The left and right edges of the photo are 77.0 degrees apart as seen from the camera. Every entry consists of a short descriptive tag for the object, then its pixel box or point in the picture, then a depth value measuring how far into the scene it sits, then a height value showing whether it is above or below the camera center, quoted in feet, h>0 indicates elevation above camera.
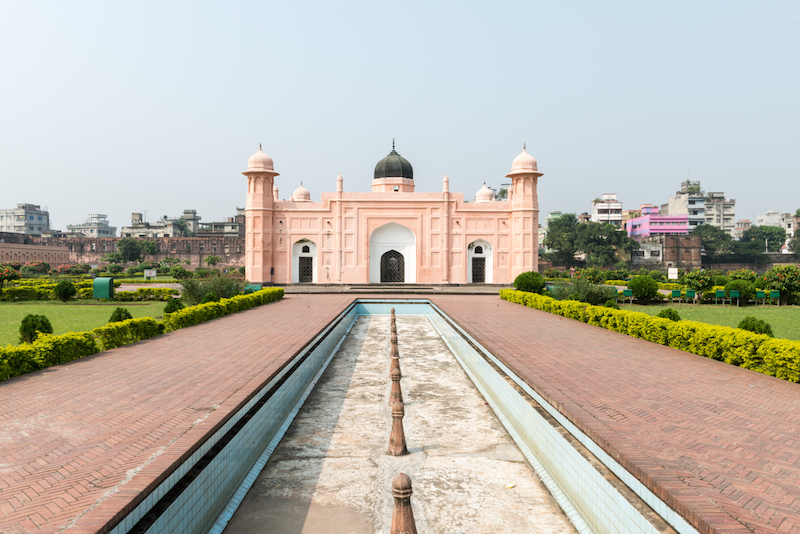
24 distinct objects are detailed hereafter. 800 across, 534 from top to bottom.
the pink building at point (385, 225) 81.66 +7.07
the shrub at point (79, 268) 122.40 +0.86
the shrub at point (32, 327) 25.94 -2.92
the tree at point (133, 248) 188.68 +8.94
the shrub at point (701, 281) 61.41 -0.93
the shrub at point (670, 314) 29.76 -2.46
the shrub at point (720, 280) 62.90 -0.83
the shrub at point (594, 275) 63.09 -0.25
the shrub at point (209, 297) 43.42 -2.18
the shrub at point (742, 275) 67.16 -0.21
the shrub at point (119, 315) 29.48 -2.61
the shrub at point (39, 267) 120.53 +1.06
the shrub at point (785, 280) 58.80 -0.75
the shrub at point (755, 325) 25.07 -2.68
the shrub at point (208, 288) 48.19 -1.56
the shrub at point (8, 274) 69.36 -0.37
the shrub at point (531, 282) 58.29 -1.09
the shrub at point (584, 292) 47.73 -1.89
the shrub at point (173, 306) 39.74 -2.74
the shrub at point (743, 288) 57.21 -1.66
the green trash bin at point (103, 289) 60.85 -2.10
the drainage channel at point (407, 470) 10.37 -5.33
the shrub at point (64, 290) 59.93 -2.25
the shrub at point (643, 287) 56.70 -1.57
